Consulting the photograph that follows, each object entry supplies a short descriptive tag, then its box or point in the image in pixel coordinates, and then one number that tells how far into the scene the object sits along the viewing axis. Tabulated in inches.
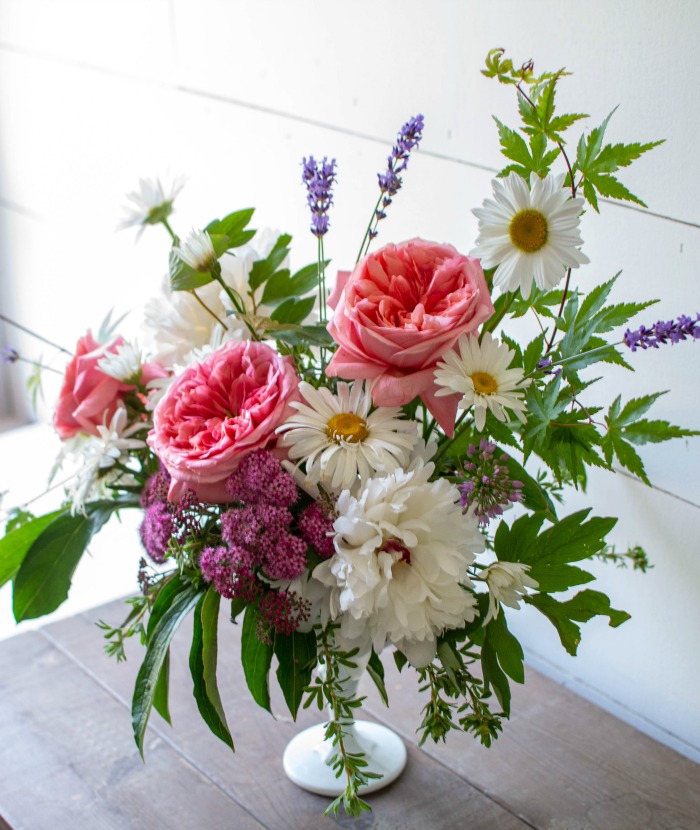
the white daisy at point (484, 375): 25.7
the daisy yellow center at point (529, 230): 25.9
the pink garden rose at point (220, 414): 27.3
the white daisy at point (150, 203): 33.8
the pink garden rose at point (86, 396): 33.7
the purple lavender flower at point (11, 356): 36.8
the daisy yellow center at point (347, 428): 27.1
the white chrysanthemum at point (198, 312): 32.4
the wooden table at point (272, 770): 33.6
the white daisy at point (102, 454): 31.9
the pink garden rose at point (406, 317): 26.0
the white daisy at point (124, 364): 33.1
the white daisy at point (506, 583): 26.7
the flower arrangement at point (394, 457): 26.0
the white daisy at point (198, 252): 29.7
